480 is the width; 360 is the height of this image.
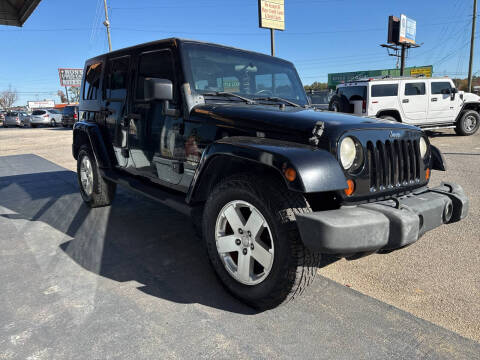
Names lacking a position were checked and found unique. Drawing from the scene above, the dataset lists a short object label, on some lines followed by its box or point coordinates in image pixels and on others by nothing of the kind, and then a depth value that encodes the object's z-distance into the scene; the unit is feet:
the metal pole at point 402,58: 109.35
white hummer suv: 38.60
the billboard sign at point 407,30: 110.16
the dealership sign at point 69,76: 181.16
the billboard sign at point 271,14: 56.65
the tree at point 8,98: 355.19
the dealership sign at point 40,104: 344.49
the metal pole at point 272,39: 57.88
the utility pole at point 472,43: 89.51
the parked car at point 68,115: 79.35
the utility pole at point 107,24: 95.53
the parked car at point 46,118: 97.55
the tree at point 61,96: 374.88
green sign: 150.61
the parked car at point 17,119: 104.99
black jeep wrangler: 6.84
